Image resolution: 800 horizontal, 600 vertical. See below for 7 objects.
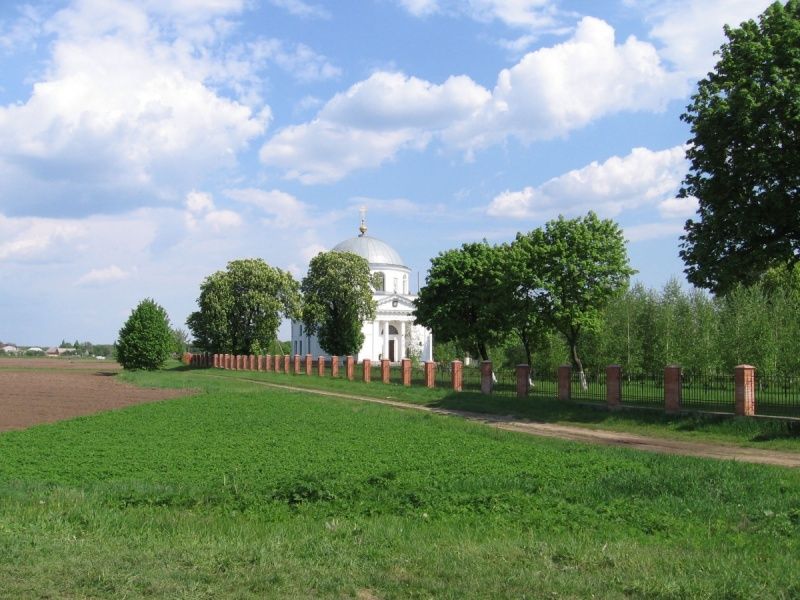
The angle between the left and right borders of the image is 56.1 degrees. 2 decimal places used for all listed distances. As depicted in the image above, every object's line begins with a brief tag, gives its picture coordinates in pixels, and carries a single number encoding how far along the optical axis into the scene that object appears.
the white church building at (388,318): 79.19
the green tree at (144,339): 61.94
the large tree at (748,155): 19.36
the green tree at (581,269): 32.12
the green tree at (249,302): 68.25
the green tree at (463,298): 42.09
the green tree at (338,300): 67.25
